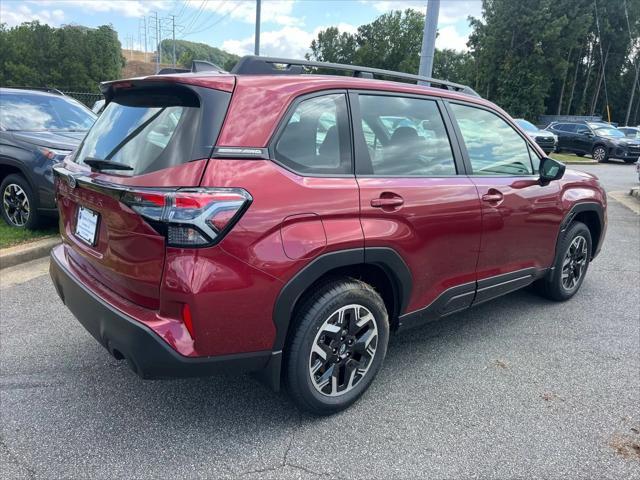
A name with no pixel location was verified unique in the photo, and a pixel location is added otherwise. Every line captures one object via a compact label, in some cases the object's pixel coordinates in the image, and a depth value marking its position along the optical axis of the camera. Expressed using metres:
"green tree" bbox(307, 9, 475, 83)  71.44
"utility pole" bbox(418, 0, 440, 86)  7.68
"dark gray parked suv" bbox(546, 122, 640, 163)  21.64
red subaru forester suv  2.17
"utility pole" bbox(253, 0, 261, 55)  17.44
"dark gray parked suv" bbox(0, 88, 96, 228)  5.38
